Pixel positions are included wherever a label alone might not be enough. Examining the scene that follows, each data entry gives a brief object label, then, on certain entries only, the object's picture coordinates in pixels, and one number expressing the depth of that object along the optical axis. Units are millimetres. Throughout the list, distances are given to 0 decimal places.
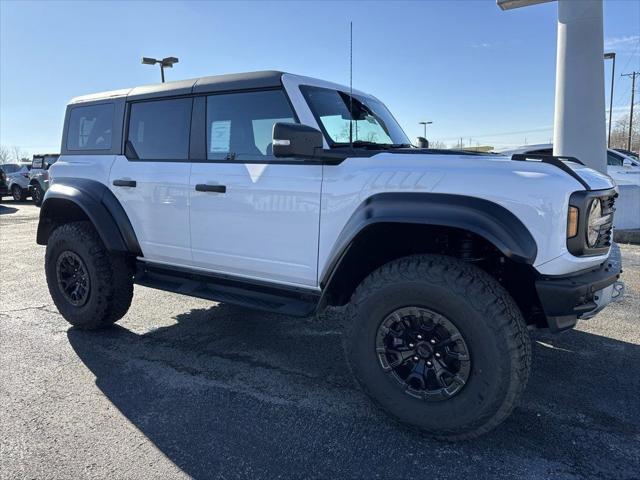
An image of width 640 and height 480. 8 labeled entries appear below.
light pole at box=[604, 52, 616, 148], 26506
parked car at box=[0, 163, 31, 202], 20516
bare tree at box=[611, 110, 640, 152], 50344
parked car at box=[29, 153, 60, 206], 18781
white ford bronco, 2523
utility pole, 47475
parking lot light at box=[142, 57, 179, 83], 20706
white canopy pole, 7973
